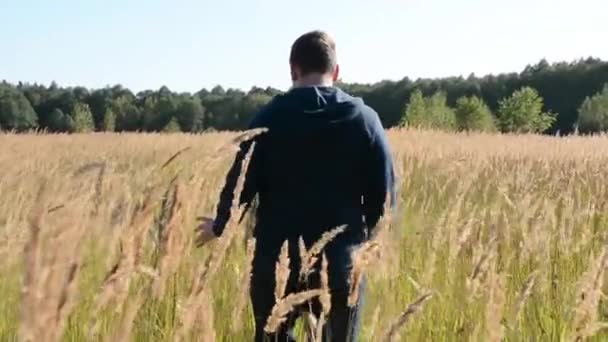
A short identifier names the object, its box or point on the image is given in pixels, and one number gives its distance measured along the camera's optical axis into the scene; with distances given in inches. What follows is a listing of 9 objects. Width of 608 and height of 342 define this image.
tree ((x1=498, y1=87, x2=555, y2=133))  2999.4
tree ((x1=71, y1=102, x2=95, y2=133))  3014.7
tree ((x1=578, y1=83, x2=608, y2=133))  2840.3
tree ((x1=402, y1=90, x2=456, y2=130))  2798.6
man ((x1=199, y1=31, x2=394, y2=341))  218.4
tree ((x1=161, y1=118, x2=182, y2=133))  3296.9
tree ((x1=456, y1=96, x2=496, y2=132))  3118.4
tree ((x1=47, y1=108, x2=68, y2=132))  3689.5
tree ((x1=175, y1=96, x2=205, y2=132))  4482.0
